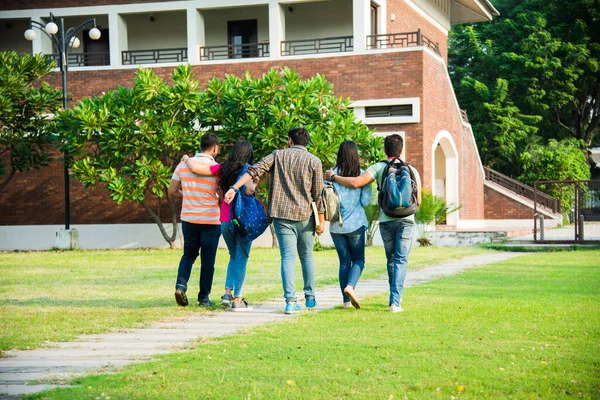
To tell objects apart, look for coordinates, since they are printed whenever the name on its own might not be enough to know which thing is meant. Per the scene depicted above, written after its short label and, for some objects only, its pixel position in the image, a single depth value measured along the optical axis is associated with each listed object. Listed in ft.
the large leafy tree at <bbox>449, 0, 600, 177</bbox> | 130.31
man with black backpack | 29.25
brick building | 82.48
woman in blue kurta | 30.25
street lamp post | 76.02
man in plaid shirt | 29.37
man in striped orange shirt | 31.35
